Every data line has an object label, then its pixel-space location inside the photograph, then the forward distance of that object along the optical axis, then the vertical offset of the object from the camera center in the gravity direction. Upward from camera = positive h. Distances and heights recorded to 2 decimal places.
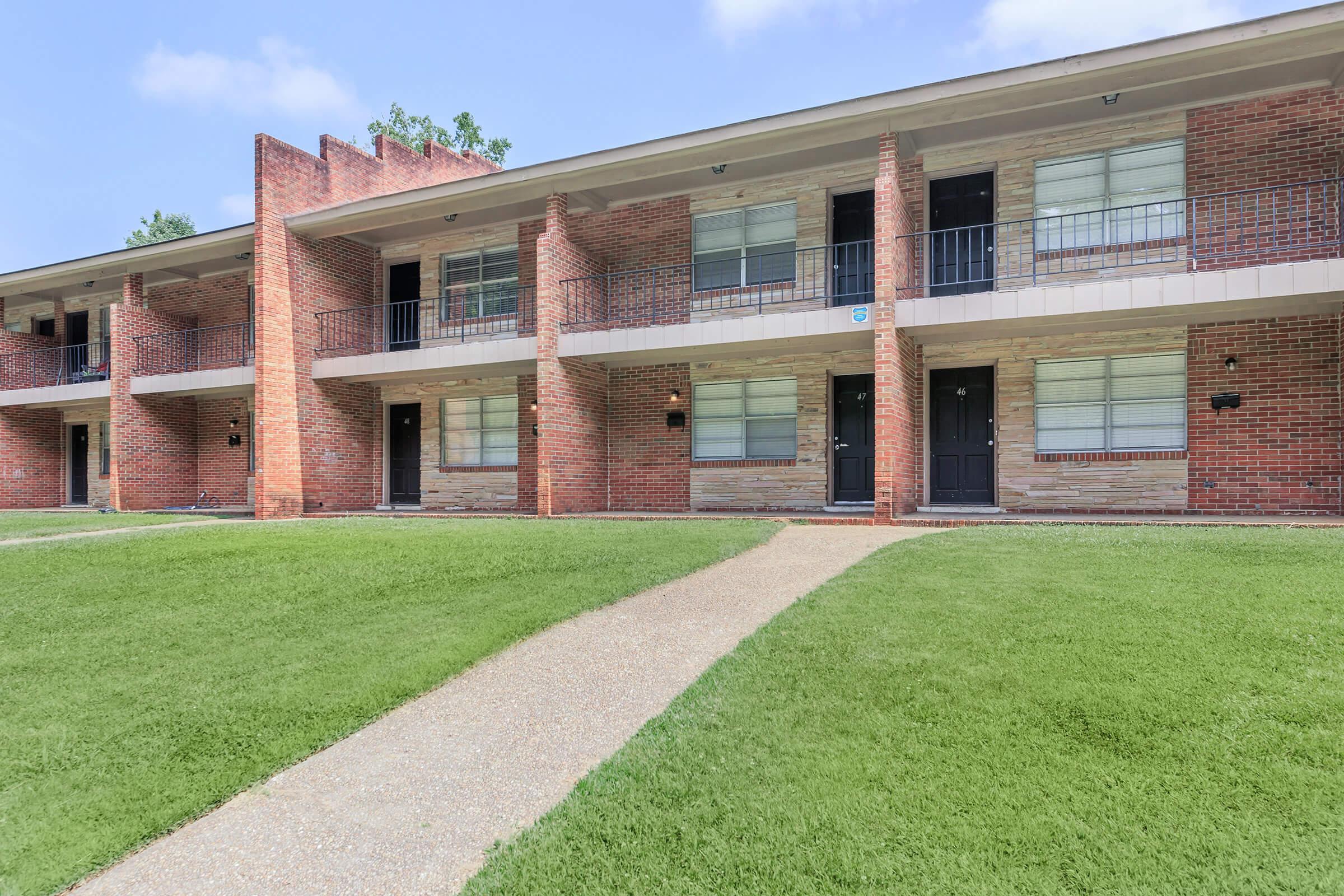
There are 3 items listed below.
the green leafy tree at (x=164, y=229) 36.03 +11.06
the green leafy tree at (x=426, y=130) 30.25 +13.23
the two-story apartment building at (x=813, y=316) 9.30 +1.98
